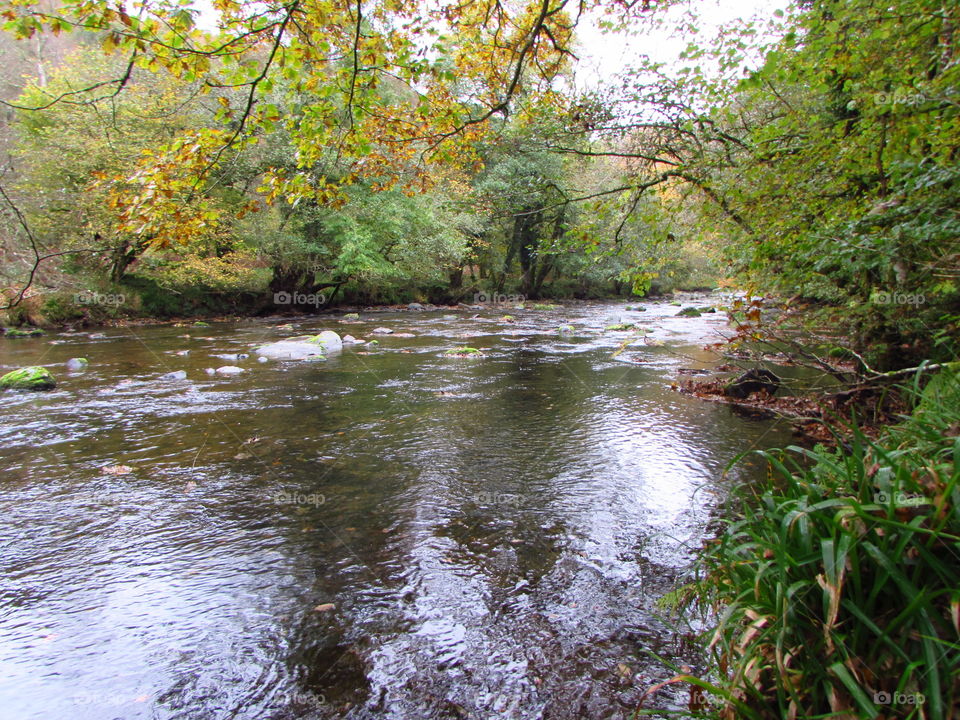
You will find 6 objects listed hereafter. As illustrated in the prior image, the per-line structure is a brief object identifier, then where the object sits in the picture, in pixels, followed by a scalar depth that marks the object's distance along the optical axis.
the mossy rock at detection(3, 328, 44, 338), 17.10
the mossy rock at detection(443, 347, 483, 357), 14.50
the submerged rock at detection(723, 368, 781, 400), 9.46
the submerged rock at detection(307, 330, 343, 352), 15.14
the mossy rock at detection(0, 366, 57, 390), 10.09
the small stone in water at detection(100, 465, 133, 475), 6.23
